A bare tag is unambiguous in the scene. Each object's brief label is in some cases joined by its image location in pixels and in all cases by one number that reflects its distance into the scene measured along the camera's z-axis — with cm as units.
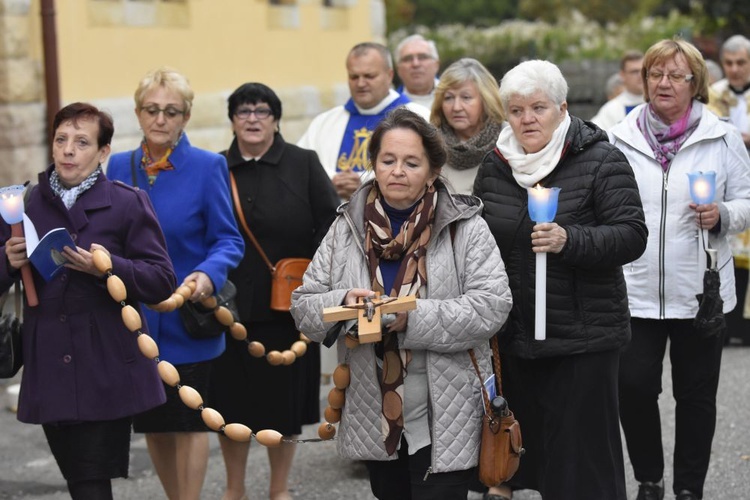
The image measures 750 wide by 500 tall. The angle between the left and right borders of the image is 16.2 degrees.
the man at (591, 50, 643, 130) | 2108
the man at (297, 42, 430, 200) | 1444
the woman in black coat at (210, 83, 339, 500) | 1261
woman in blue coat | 1149
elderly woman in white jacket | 1135
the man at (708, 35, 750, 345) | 1974
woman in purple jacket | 956
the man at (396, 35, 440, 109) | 1730
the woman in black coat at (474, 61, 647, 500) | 963
